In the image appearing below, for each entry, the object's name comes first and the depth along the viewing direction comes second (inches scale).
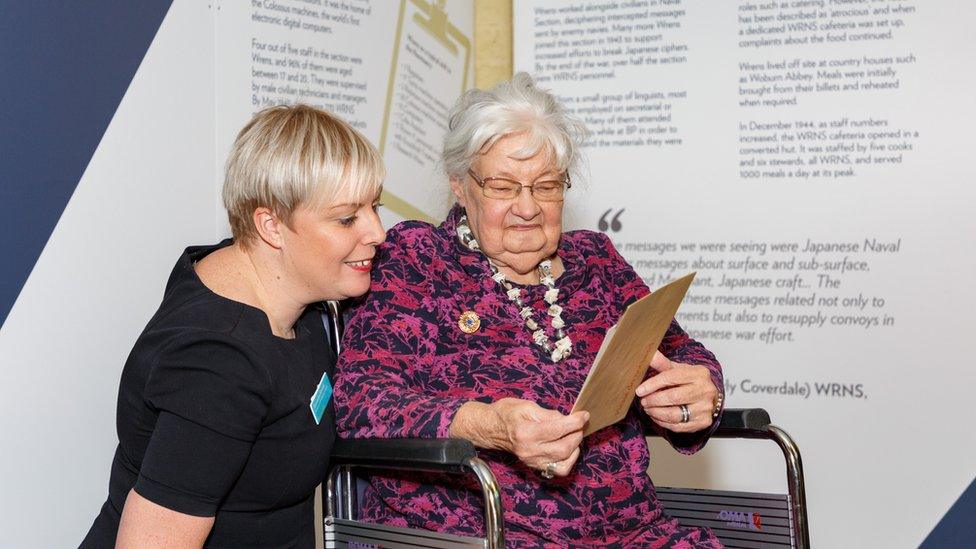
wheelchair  65.0
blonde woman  61.1
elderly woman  77.1
